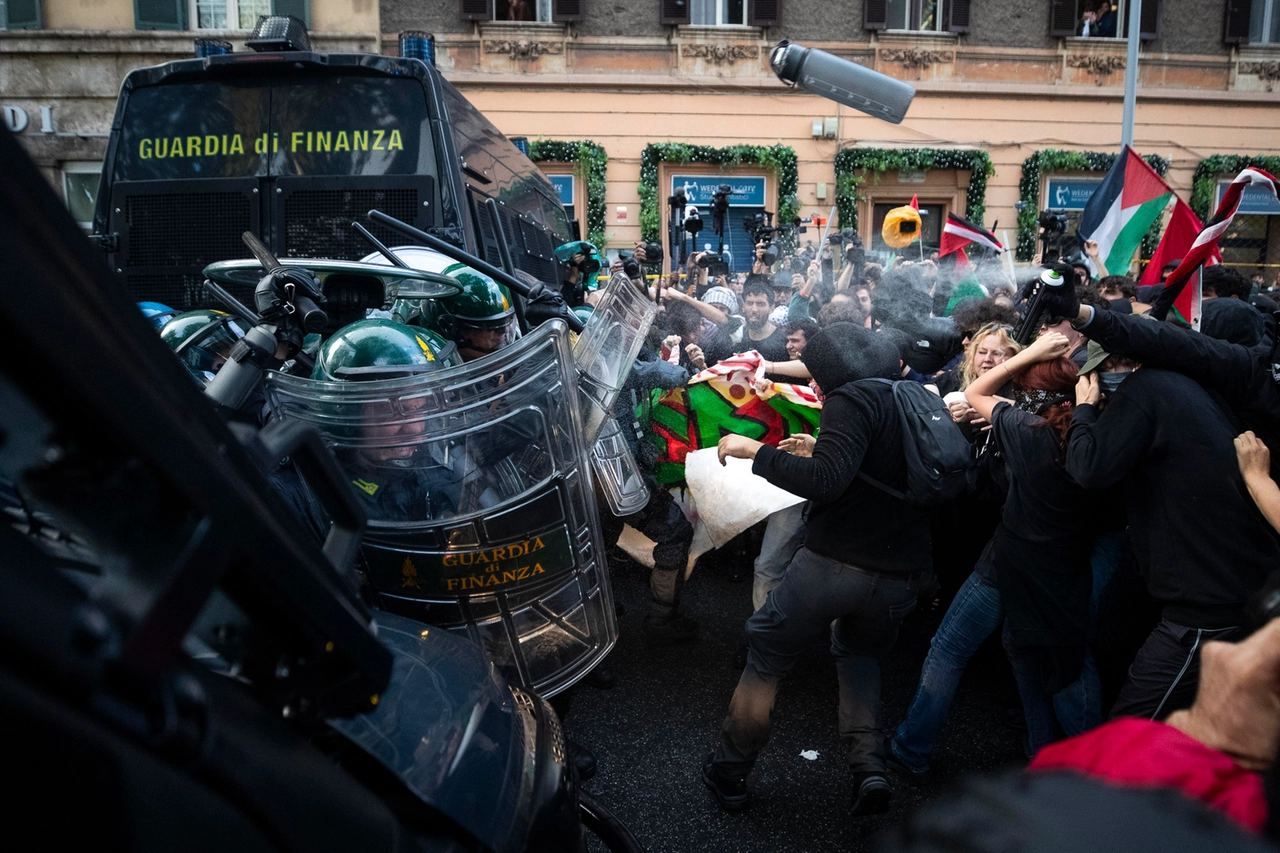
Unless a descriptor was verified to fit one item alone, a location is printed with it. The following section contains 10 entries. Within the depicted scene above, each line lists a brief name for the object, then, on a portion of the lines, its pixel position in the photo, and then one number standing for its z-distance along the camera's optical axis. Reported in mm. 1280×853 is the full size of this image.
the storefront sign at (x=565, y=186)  16719
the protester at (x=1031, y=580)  3104
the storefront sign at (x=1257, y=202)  17734
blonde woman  3697
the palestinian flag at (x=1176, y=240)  5578
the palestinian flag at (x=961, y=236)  7973
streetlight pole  9594
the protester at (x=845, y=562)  3059
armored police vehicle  4691
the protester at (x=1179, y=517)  2502
